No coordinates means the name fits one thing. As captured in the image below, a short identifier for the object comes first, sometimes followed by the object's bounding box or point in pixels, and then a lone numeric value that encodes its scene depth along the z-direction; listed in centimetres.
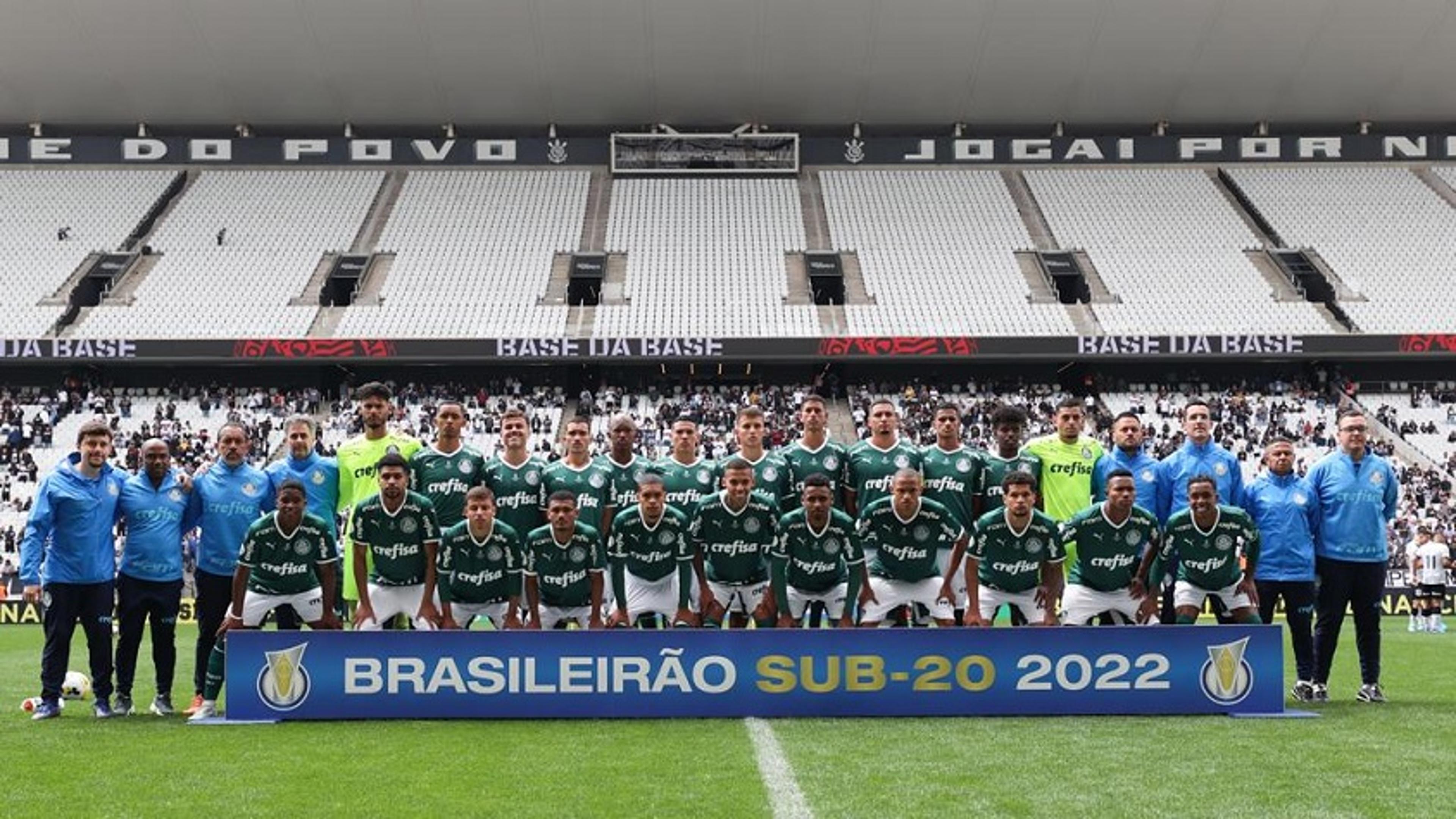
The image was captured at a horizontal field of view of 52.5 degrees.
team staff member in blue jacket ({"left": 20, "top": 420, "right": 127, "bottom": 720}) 942
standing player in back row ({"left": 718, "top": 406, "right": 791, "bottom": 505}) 1070
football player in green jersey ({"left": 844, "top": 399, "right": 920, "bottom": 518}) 1066
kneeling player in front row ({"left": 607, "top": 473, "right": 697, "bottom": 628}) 988
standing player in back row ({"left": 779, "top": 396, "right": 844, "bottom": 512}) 1085
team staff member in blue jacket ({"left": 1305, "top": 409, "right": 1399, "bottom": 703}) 995
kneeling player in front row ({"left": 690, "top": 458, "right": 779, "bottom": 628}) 1004
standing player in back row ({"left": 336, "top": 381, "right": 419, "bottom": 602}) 1037
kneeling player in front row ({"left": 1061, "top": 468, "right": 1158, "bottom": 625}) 971
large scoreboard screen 4547
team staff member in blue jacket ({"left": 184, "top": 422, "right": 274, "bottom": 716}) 986
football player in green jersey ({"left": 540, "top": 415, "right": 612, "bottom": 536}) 1084
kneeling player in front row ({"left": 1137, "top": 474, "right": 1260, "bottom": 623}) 963
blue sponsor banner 885
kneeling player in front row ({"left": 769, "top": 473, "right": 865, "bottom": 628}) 974
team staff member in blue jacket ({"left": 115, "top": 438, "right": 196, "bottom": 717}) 970
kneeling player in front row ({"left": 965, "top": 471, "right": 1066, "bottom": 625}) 964
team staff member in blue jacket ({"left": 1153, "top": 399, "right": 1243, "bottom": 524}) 1034
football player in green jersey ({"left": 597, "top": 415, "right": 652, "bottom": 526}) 1103
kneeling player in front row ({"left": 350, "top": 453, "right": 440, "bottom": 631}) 962
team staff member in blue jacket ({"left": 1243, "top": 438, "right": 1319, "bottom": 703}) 998
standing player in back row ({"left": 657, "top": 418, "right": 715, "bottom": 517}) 1100
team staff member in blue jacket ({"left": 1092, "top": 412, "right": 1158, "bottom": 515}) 1062
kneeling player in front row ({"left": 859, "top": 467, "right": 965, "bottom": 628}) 1001
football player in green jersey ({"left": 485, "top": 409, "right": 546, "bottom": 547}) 1071
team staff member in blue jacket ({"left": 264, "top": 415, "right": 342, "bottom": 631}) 1062
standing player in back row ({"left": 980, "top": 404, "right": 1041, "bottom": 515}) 1041
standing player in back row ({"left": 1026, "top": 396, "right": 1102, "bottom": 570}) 1079
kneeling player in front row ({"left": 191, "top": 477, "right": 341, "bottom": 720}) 938
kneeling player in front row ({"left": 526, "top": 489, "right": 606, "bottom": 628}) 973
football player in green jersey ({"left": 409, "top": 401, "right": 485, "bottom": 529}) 1056
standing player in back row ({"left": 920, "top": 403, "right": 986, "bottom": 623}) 1073
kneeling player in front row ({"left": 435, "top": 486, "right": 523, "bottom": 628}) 975
